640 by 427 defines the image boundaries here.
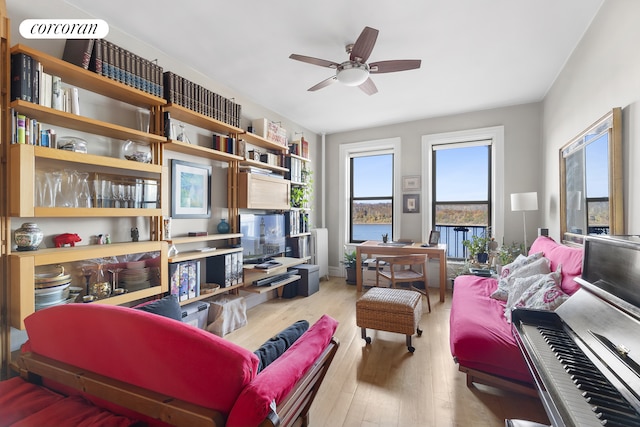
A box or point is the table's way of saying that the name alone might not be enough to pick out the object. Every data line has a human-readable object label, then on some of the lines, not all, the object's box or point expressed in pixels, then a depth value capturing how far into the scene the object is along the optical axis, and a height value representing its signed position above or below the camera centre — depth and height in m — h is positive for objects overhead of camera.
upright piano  0.84 -0.54
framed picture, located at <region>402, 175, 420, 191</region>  4.47 +0.54
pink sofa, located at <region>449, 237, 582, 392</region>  1.62 -0.79
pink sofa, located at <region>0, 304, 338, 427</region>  0.78 -0.51
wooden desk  3.71 -0.51
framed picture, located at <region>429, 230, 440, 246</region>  4.04 -0.34
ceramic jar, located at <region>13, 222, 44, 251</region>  1.62 -0.13
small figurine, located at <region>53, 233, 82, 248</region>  1.82 -0.16
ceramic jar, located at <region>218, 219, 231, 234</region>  3.08 -0.13
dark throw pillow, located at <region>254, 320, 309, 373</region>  1.20 -0.62
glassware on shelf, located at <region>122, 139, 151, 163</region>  2.20 +0.52
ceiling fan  2.10 +1.26
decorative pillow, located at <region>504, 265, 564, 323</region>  1.85 -0.52
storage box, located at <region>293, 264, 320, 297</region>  3.93 -0.95
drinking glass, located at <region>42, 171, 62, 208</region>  1.73 +0.18
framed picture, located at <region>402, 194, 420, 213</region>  4.48 +0.20
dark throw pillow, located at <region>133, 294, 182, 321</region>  1.52 -0.53
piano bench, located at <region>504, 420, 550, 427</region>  1.18 -0.92
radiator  4.58 -0.59
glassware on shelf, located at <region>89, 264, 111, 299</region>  1.90 -0.49
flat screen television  3.32 -0.26
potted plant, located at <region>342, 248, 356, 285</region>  4.58 -0.88
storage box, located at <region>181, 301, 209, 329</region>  2.44 -0.92
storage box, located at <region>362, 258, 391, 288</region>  4.37 -0.94
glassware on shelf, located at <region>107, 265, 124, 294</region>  1.99 -0.45
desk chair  3.12 -0.73
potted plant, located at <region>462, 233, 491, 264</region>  3.69 -0.48
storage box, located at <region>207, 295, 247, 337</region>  2.67 -1.02
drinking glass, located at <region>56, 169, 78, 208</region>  1.80 +0.17
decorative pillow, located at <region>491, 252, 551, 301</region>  2.19 -0.47
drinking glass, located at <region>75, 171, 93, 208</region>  1.89 +0.17
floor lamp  3.28 +0.16
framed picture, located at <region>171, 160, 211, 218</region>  2.62 +0.26
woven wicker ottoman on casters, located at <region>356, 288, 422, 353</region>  2.32 -0.86
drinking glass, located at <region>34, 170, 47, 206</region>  1.68 +0.17
